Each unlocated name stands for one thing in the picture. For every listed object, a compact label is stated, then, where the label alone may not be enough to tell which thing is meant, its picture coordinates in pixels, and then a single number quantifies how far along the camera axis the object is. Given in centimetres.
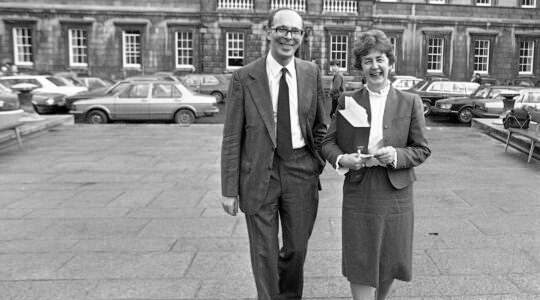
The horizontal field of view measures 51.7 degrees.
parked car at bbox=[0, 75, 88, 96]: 2078
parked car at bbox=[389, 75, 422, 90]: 2405
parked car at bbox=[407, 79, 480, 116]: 2066
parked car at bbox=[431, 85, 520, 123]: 1875
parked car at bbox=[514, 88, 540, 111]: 1344
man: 358
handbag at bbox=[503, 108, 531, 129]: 1048
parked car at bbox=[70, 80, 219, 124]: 1662
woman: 337
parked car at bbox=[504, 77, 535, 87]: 2819
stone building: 3306
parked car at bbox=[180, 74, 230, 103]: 2589
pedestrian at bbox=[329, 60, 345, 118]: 1256
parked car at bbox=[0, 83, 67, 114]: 1957
